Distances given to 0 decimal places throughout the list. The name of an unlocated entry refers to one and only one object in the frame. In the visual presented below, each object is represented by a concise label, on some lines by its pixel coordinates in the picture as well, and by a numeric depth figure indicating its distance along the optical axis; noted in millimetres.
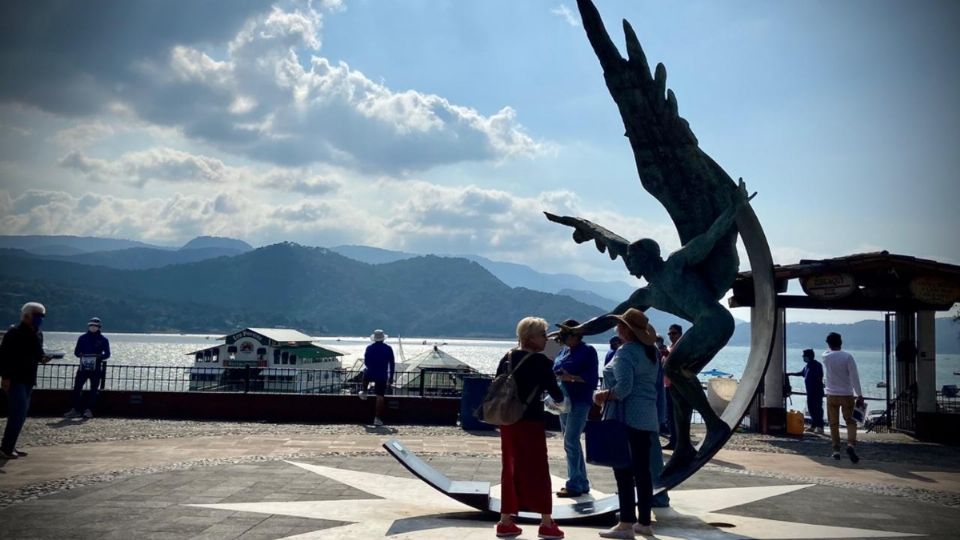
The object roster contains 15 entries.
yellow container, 15477
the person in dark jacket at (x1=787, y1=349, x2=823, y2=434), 16422
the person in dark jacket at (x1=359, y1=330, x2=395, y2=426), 14602
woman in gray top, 5793
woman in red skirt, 5578
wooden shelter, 14992
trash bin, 14875
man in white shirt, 10664
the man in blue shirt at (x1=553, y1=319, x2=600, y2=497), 7793
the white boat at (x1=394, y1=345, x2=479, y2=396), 32906
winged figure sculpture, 7020
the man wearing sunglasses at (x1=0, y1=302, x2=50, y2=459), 9047
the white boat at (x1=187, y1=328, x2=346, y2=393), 45656
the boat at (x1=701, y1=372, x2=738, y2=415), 15859
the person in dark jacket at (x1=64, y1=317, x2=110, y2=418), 14258
